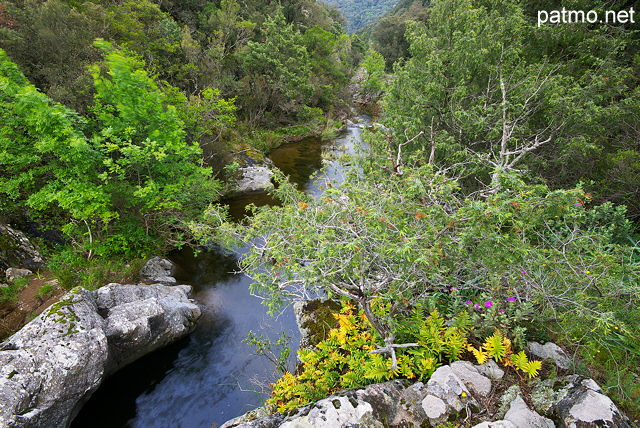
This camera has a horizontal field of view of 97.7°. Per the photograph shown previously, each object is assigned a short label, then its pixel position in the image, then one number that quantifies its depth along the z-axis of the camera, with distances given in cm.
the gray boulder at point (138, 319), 682
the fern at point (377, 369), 445
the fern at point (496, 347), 425
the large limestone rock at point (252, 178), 1633
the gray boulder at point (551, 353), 429
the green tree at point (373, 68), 3907
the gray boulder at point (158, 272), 936
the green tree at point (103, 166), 712
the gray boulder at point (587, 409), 319
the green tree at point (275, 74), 2375
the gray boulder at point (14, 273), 776
